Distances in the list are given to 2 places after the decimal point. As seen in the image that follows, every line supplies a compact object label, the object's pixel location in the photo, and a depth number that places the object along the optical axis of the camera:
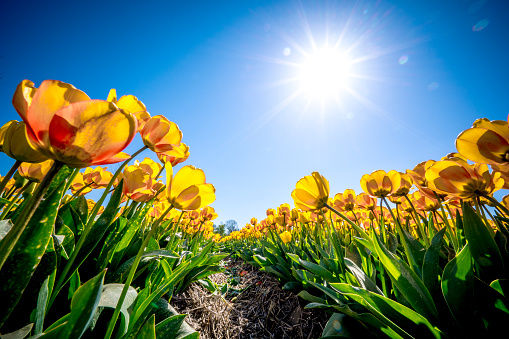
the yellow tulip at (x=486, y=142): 0.23
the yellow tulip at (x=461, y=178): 0.31
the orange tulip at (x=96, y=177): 0.41
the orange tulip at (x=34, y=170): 0.27
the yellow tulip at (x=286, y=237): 0.89
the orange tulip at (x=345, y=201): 0.69
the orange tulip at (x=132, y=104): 0.26
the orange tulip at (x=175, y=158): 0.39
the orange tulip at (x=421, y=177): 0.42
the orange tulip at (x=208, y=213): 0.88
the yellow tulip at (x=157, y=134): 0.28
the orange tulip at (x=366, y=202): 0.66
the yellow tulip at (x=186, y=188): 0.26
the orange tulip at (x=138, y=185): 0.34
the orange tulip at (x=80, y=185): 0.43
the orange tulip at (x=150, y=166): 0.41
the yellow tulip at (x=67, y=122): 0.13
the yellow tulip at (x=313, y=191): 0.40
